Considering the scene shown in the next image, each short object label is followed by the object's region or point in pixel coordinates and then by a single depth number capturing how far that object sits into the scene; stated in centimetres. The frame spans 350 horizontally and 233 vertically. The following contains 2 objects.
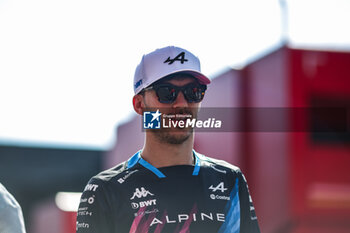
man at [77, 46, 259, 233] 520
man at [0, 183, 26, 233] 465
